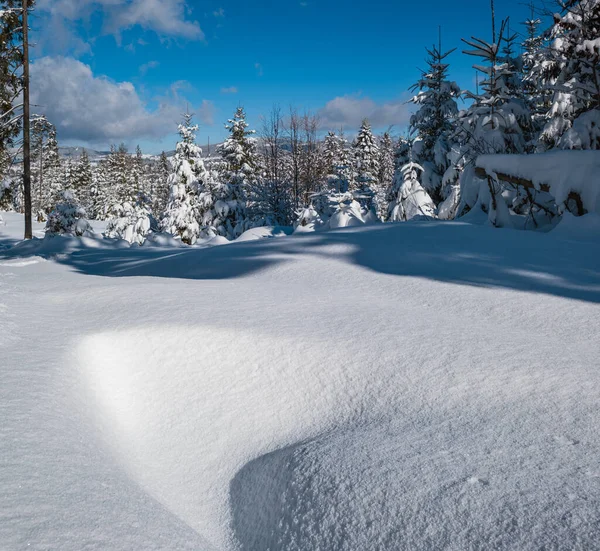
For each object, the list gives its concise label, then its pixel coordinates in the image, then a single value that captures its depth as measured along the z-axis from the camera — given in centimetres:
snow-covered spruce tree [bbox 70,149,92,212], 4548
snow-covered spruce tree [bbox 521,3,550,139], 1516
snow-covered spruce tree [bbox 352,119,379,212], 3111
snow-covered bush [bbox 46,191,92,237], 1948
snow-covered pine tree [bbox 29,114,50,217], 4209
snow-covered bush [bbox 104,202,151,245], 2308
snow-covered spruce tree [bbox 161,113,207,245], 2162
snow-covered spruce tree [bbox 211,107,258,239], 2145
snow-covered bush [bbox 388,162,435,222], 1509
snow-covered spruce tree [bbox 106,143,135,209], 3038
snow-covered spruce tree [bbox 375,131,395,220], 3935
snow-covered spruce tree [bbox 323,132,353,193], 1945
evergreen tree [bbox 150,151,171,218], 5147
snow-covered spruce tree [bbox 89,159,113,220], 4603
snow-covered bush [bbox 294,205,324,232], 1515
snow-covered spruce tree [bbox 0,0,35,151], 1453
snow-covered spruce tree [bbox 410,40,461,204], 1744
